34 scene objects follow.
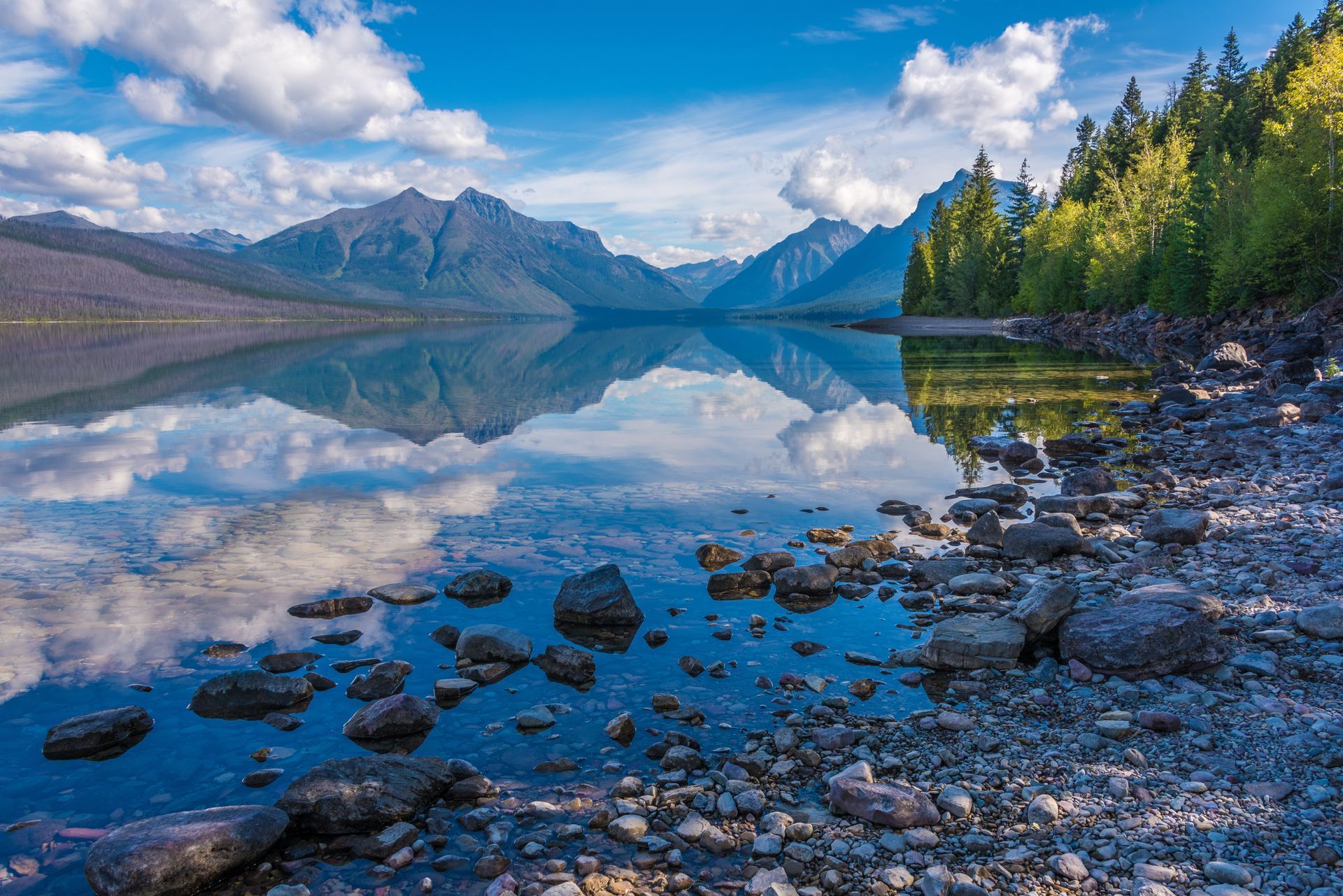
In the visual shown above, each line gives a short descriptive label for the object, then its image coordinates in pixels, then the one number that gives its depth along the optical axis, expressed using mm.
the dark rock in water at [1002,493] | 19484
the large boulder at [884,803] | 6898
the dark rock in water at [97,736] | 8844
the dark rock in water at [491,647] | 11117
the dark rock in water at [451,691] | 10000
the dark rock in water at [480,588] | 13586
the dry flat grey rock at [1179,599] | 10047
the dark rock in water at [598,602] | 12391
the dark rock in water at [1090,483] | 18891
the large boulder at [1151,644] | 9422
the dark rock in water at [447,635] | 11758
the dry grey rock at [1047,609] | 10633
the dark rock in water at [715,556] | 15195
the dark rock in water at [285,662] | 10883
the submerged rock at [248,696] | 9781
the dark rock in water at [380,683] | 10195
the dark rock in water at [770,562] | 14633
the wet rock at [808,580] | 13594
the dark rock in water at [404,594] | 13453
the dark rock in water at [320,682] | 10398
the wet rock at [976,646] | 10398
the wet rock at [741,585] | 13822
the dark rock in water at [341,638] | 11859
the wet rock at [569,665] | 10617
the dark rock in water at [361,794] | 7367
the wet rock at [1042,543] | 14578
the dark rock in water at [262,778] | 8266
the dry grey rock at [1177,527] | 14281
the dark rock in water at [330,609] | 12891
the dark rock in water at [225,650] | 11409
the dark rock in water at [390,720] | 9148
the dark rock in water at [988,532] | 15492
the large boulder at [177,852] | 6496
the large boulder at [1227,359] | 41500
